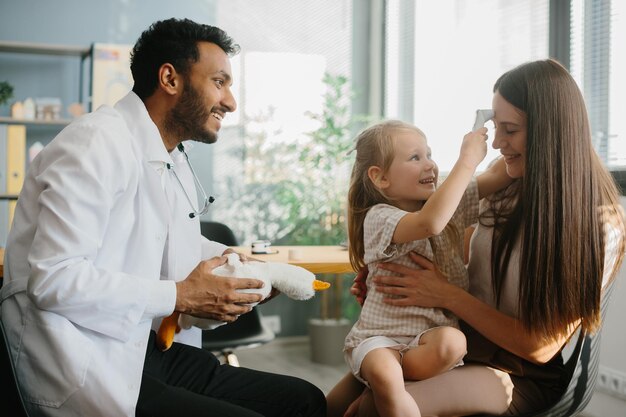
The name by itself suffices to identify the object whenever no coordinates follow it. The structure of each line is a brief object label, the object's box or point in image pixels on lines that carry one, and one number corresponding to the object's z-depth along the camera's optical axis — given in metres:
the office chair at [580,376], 1.23
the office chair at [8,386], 0.94
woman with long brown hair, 1.26
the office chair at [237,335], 2.40
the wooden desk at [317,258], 2.07
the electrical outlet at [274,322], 4.29
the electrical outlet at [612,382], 2.46
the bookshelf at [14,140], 3.54
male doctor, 1.10
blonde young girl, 1.25
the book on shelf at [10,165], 3.53
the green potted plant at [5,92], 3.70
